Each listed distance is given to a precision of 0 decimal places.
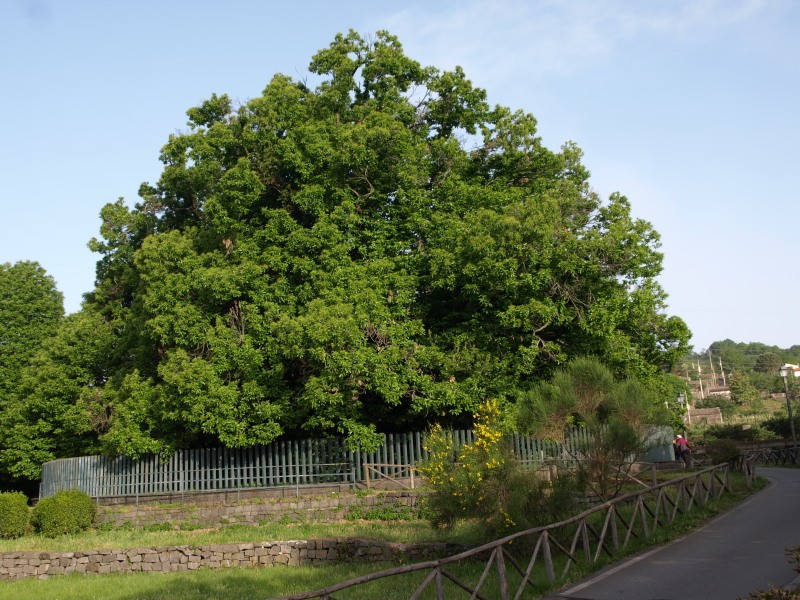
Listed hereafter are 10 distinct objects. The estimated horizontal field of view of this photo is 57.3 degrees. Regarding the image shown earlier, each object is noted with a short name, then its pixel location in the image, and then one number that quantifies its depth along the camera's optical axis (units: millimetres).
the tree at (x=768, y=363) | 121862
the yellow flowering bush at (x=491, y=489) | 13445
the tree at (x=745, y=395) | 73750
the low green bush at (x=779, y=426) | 46000
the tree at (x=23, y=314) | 36312
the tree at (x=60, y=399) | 29312
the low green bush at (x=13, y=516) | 22062
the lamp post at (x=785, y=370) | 31031
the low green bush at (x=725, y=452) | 22094
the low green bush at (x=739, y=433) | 46062
